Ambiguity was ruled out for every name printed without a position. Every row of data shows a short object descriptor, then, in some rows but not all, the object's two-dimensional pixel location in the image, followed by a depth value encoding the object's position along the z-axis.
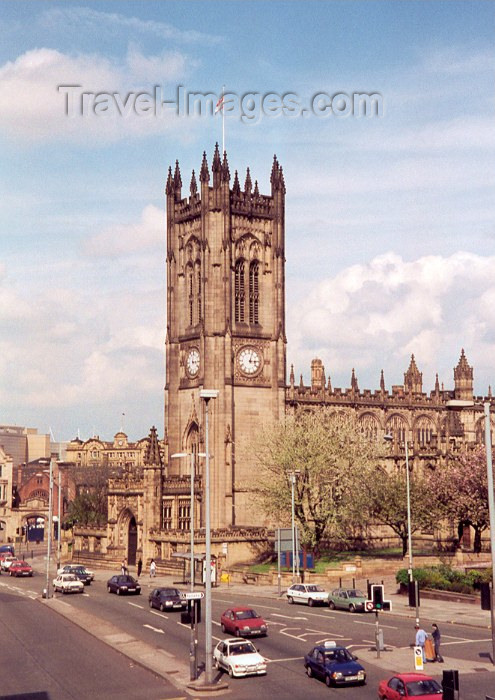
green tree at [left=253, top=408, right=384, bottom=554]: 76.38
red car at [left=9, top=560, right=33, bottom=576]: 84.38
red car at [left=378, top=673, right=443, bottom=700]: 26.81
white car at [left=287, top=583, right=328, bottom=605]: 54.00
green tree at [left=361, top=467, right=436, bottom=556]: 74.19
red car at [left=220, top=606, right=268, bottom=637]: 40.50
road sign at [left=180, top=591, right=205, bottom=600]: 33.84
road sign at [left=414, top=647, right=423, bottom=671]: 31.95
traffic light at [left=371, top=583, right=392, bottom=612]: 35.72
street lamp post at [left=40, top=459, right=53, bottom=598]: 61.25
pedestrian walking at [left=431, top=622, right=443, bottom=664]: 34.69
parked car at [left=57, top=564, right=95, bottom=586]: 72.26
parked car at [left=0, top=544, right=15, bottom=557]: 117.77
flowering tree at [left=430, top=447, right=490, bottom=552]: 74.38
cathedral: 88.12
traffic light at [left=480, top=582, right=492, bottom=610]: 34.41
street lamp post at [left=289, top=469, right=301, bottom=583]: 64.12
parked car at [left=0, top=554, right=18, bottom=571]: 90.50
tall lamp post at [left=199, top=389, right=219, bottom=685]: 31.34
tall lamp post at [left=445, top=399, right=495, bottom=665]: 28.73
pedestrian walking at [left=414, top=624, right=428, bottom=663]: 34.23
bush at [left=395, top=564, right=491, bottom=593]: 55.44
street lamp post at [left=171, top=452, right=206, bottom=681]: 32.06
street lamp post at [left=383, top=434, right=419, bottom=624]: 41.53
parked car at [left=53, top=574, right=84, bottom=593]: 64.31
